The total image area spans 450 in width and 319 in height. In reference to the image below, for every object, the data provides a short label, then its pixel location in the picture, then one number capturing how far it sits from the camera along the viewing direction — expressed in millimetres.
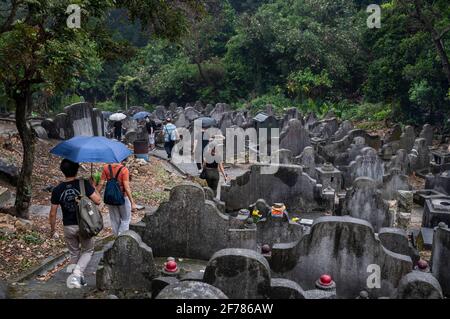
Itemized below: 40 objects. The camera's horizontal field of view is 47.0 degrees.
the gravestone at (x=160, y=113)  29381
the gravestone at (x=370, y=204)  9898
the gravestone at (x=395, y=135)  20688
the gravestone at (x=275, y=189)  10984
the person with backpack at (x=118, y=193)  7750
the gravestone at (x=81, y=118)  17984
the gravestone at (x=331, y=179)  12961
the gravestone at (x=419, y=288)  4984
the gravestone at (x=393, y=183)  12703
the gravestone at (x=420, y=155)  17516
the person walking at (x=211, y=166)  11586
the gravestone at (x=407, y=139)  19547
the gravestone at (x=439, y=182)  13734
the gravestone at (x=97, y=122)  18828
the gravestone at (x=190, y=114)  26311
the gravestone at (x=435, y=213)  10477
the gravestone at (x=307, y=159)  13852
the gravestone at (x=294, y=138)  18016
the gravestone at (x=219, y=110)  27466
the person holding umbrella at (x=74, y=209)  6508
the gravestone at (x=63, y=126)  17812
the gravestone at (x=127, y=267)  6266
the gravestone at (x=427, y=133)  21184
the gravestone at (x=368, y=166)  13750
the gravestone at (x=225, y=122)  23661
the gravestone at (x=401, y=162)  15141
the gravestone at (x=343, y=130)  19923
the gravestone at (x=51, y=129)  17891
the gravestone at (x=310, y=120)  24305
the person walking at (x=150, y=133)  20391
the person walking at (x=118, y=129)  19973
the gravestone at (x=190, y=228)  7305
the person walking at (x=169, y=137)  17578
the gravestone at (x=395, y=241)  7586
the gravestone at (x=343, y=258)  6371
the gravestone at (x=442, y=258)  7379
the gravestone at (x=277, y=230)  8797
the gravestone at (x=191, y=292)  4184
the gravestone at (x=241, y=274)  5273
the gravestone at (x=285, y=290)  5203
